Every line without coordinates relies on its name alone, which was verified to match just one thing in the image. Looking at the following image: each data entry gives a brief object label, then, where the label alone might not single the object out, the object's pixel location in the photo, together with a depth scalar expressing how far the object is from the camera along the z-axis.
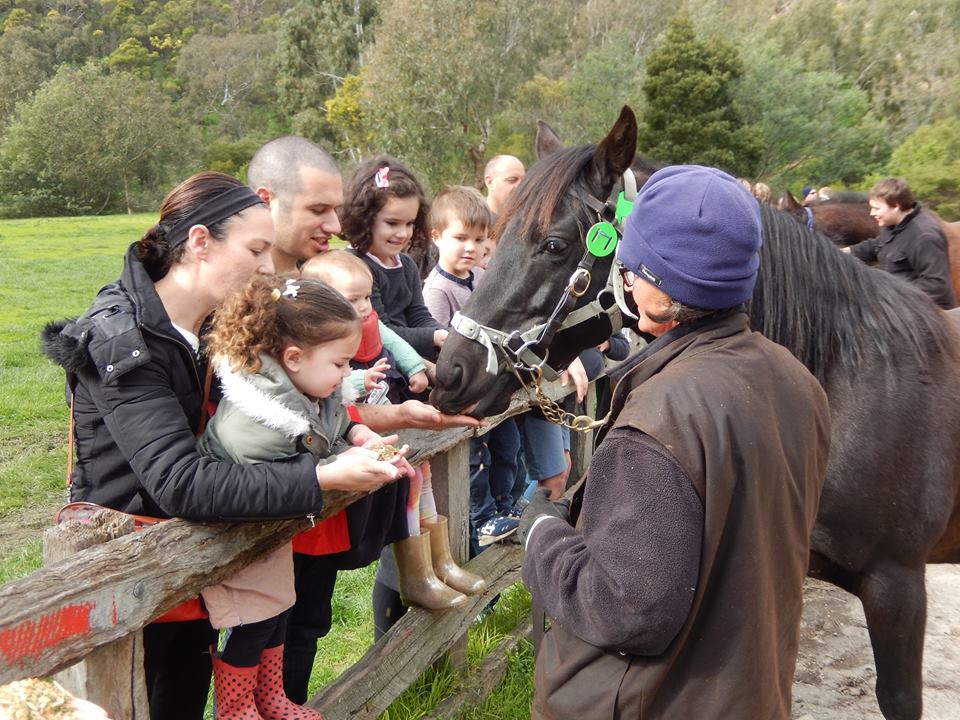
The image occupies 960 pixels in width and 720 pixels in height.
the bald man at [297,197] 2.88
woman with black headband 1.69
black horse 2.61
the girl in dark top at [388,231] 3.31
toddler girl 1.85
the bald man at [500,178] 5.35
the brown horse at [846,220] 10.74
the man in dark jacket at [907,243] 7.25
